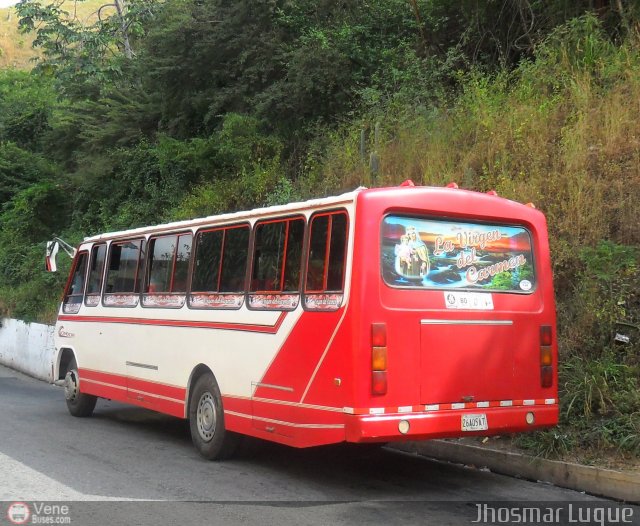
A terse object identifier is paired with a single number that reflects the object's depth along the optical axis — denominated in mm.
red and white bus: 7043
